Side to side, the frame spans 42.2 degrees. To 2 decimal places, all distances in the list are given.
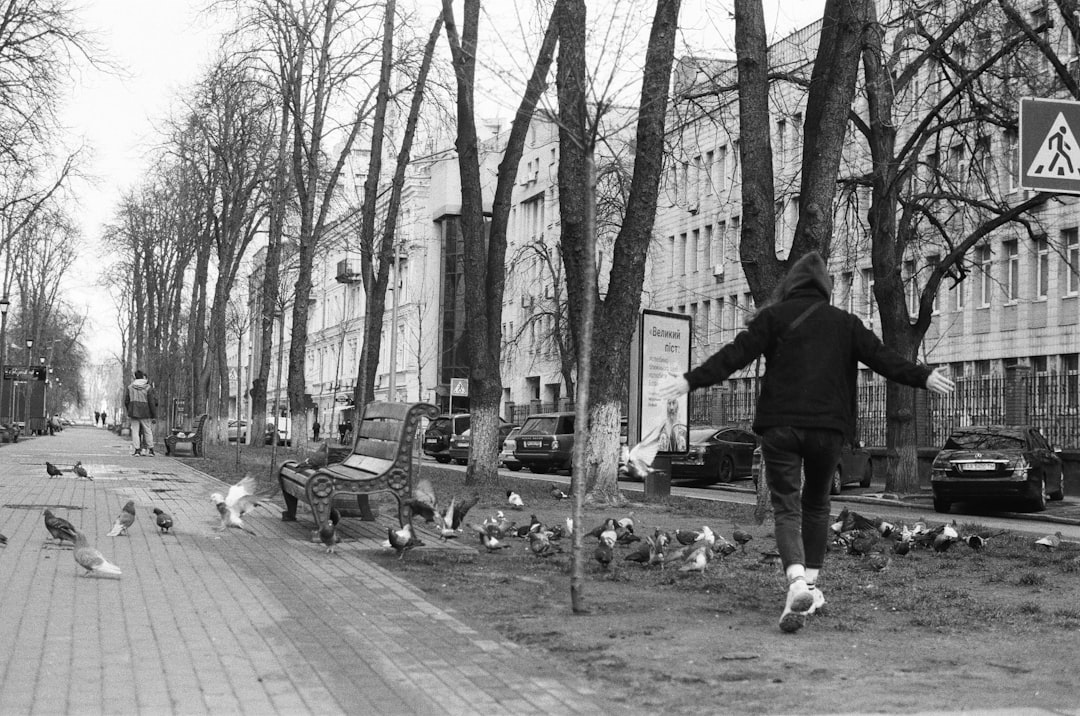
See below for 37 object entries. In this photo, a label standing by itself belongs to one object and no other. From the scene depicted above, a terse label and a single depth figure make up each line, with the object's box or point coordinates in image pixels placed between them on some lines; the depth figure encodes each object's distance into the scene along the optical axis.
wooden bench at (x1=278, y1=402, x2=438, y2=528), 12.02
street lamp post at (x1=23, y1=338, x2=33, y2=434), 61.82
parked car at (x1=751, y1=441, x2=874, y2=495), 29.42
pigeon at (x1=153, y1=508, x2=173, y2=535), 12.16
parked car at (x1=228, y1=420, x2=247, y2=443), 71.96
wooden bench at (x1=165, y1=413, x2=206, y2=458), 33.81
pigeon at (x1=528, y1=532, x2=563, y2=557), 11.09
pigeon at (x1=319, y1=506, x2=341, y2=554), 10.86
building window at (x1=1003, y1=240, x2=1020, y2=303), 42.16
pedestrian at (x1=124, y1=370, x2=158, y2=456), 32.16
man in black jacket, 7.31
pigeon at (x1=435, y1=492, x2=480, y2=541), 12.47
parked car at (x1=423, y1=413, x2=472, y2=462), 46.25
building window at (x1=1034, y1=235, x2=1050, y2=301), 40.91
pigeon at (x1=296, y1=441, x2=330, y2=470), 14.75
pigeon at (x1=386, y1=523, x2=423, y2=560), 10.55
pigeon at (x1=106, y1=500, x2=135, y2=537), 11.88
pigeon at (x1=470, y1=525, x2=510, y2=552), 11.48
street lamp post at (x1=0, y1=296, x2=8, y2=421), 50.88
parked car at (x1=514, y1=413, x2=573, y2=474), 36.91
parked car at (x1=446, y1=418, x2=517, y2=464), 43.16
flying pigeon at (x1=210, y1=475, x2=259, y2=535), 12.21
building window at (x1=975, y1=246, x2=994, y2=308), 42.96
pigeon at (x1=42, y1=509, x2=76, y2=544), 10.50
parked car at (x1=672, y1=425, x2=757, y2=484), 31.56
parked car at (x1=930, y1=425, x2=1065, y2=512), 22.56
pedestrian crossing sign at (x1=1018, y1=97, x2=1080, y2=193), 8.73
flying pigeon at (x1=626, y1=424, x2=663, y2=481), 10.71
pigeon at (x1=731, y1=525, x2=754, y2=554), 11.77
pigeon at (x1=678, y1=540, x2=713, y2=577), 9.96
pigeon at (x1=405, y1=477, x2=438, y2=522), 12.12
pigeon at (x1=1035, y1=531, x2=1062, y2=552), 12.50
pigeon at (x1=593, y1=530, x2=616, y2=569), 10.12
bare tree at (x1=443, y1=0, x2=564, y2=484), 21.42
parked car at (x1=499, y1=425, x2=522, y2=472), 39.56
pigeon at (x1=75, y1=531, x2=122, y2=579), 9.03
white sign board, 18.48
